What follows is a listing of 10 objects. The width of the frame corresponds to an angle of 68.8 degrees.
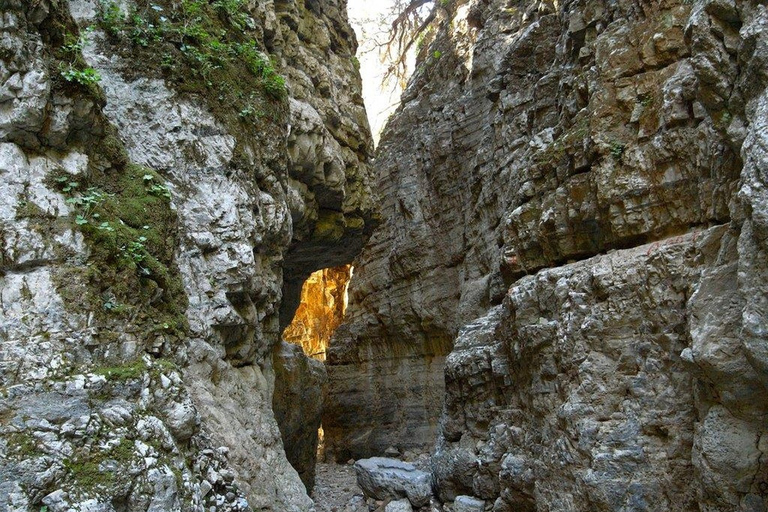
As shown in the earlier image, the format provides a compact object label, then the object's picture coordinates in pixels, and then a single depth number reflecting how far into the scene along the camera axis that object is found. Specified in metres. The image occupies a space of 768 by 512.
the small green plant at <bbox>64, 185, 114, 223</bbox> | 5.04
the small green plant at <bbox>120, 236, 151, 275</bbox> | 5.35
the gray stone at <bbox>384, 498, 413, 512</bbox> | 10.51
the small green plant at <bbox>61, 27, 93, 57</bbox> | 5.36
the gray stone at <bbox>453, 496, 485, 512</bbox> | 8.95
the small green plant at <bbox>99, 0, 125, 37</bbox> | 7.26
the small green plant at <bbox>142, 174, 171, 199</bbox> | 6.12
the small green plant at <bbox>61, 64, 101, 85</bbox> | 5.11
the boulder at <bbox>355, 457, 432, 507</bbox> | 10.78
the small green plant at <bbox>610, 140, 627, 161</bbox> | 7.55
